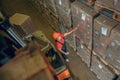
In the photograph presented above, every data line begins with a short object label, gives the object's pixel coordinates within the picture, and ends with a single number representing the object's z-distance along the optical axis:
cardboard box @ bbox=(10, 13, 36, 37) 5.39
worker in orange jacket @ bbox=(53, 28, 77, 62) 4.46
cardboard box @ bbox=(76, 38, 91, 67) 4.28
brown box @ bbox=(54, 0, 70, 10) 4.06
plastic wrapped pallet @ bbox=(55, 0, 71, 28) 4.17
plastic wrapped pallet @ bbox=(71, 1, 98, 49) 3.55
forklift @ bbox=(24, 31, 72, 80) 4.09
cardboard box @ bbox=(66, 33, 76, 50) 4.70
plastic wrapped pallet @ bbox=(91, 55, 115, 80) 3.74
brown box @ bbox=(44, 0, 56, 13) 5.00
